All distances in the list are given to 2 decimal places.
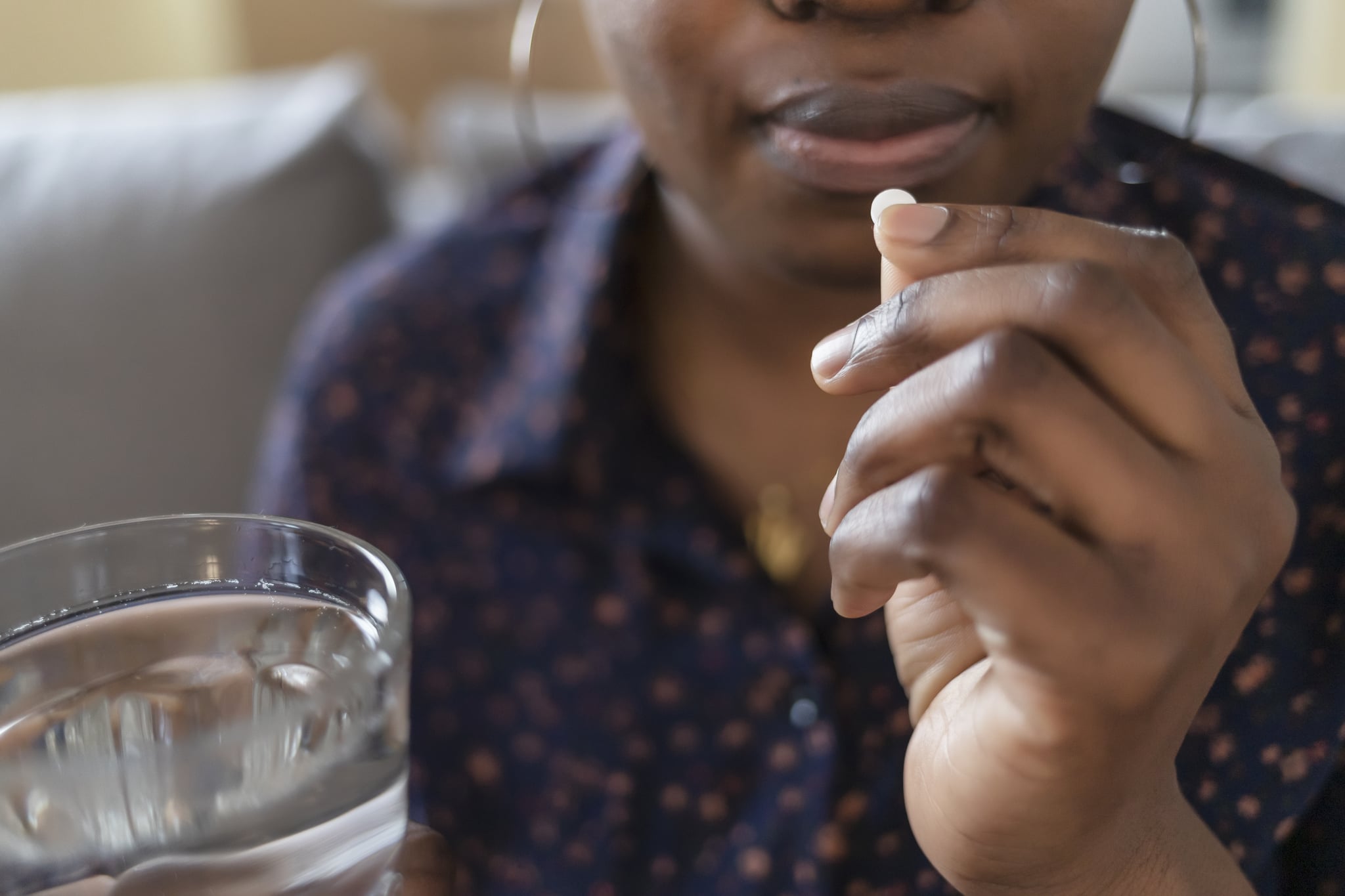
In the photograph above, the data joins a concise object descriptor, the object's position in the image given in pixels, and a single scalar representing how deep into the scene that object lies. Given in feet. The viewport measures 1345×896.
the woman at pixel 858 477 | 1.26
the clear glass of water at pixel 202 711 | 1.12
